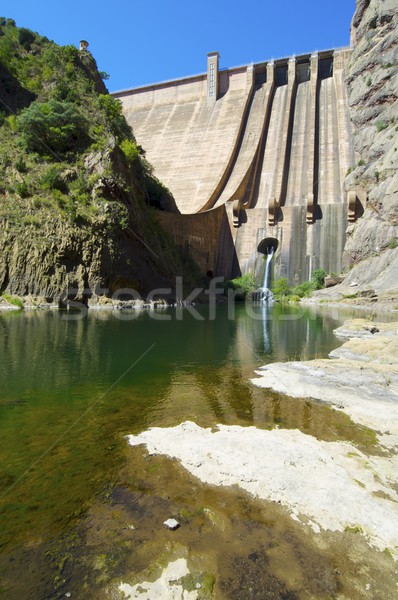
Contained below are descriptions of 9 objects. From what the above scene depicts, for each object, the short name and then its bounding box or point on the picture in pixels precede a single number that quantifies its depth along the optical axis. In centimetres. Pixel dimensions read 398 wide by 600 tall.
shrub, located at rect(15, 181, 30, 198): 2773
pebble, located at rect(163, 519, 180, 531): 355
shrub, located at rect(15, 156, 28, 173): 2891
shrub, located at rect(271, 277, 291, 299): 4067
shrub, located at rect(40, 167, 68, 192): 2844
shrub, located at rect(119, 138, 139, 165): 3441
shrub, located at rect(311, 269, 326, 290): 3941
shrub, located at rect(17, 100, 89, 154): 2984
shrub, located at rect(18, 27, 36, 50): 3706
